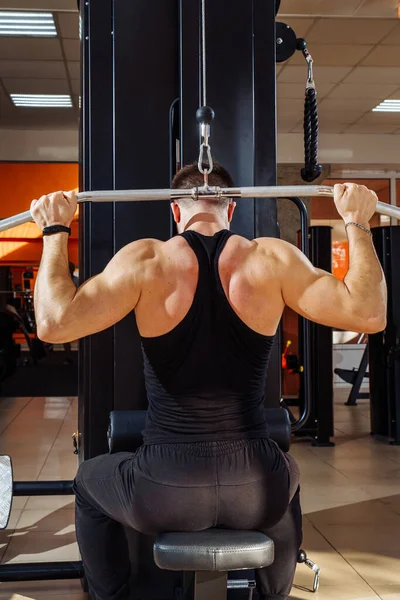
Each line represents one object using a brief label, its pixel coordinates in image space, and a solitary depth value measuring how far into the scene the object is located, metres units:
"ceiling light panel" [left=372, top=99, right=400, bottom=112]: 8.22
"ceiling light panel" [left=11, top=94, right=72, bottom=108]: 7.94
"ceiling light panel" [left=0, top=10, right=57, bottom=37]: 5.96
